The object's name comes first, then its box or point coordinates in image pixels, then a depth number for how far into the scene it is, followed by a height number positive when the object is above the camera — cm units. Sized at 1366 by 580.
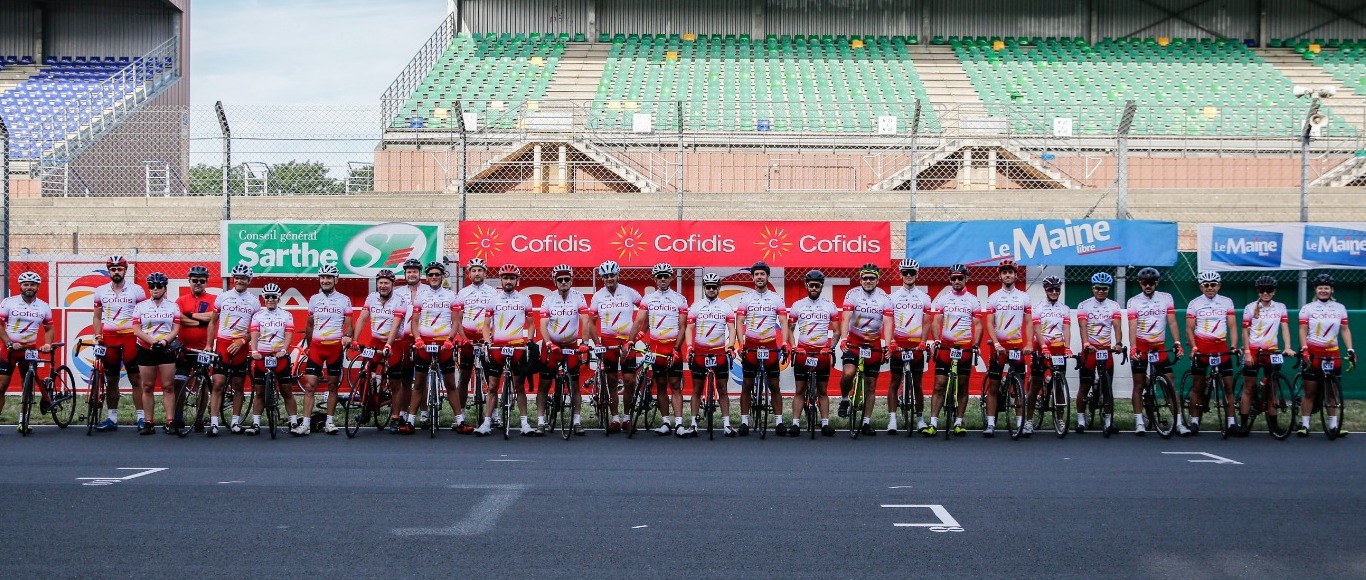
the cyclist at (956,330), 1258 -45
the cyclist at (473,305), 1259 -22
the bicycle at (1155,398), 1256 -114
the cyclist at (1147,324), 1277 -38
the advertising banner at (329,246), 1587 +49
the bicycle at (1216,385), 1271 -103
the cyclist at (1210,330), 1284 -45
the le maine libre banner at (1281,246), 1606 +57
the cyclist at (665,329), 1248 -45
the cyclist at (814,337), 1239 -52
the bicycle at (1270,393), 1272 -111
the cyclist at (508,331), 1241 -48
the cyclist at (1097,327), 1270 -41
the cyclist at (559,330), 1244 -47
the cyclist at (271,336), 1226 -54
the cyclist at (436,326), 1246 -44
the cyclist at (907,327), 1252 -42
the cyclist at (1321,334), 1272 -48
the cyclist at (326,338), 1230 -56
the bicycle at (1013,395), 1228 -111
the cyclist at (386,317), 1247 -35
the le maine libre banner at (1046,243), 1577 +59
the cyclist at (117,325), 1267 -45
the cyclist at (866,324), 1247 -39
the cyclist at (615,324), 1252 -41
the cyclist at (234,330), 1244 -49
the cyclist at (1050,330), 1264 -44
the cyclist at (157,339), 1248 -59
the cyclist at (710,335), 1254 -51
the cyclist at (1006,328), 1251 -42
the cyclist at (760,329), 1245 -45
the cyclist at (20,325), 1261 -46
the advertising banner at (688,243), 1603 +56
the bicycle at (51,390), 1220 -116
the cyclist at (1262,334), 1277 -48
